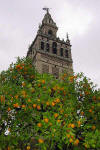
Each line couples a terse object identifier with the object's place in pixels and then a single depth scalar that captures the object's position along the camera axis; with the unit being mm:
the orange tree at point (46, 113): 7532
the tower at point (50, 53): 36219
